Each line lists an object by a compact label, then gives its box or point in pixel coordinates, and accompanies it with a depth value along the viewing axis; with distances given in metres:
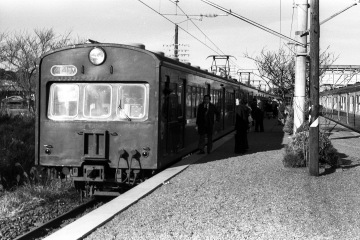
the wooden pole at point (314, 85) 10.52
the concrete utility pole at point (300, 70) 16.83
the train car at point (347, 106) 20.44
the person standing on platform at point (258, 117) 24.95
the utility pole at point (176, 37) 30.73
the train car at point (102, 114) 10.07
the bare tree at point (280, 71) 26.34
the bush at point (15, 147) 14.95
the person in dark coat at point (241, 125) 14.98
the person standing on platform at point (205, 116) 13.77
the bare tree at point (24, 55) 39.66
